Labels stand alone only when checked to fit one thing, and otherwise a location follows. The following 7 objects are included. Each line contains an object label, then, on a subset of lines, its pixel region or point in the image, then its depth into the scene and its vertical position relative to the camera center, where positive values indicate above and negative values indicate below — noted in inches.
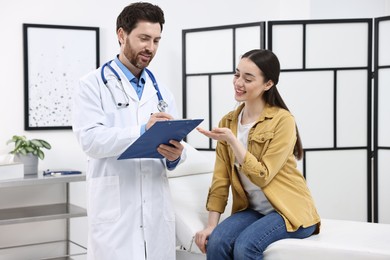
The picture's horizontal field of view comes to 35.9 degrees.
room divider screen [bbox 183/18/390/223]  165.3 +3.7
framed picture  155.9 +13.5
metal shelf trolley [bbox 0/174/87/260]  148.2 -27.4
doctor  89.0 -6.6
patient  92.2 -9.0
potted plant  147.6 -8.1
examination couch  89.3 -19.0
